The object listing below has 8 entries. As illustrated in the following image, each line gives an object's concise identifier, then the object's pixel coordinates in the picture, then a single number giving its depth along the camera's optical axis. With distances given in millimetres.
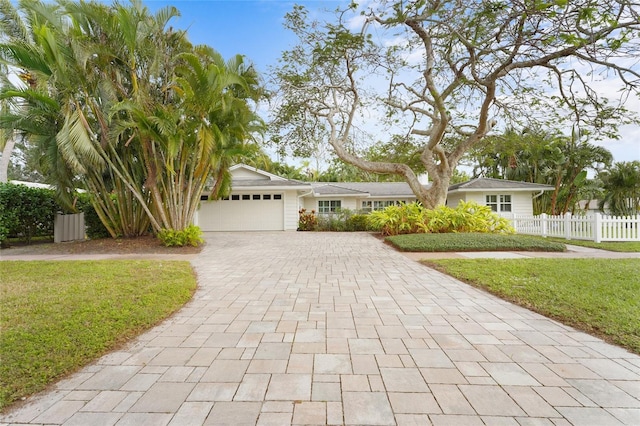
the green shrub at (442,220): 11594
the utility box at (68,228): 11742
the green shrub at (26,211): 9773
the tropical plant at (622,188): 21234
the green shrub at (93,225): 12094
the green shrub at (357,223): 16672
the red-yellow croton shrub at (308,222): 17234
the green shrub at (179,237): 9719
